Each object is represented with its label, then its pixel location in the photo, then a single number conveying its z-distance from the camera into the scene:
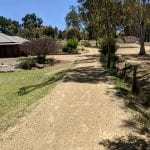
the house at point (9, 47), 22.22
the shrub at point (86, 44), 33.61
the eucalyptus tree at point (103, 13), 13.92
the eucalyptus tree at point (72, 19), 38.90
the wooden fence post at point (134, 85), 8.37
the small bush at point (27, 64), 16.33
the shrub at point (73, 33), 39.71
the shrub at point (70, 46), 25.31
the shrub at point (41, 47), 18.32
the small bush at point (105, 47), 19.32
